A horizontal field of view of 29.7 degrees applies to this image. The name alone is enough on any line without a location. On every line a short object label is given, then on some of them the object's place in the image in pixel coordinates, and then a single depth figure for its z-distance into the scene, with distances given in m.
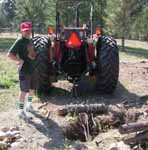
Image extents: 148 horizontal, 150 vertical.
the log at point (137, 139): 3.91
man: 5.06
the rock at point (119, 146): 3.79
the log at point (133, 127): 3.84
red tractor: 6.12
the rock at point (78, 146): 4.10
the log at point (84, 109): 5.06
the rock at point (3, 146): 4.05
